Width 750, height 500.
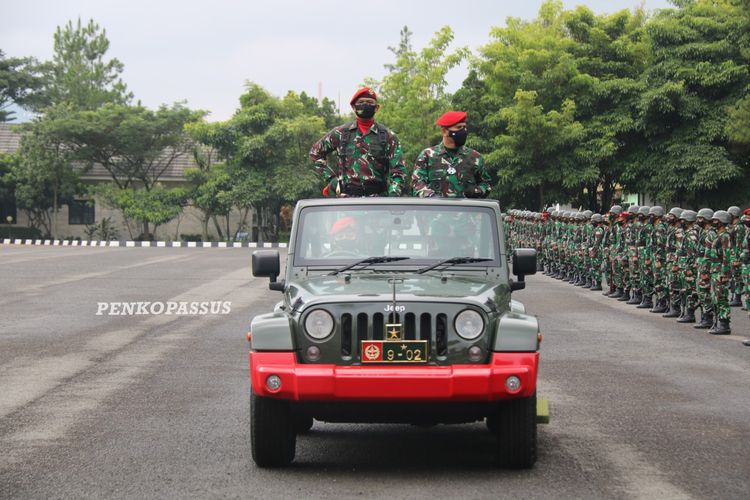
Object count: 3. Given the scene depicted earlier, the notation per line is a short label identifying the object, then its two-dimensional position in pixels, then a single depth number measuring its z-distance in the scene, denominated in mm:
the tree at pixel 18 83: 68769
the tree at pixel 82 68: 80188
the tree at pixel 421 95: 54281
